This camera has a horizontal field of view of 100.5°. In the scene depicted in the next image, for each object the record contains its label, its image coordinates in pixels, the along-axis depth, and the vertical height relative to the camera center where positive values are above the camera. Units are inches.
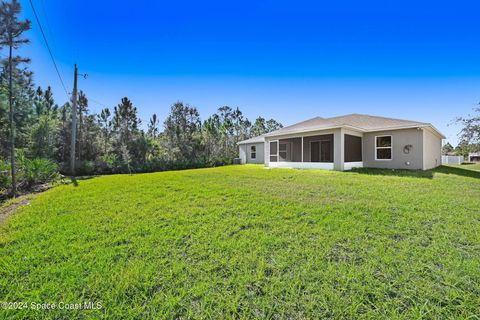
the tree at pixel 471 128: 584.1 +82.1
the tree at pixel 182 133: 841.2 +118.1
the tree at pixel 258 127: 1602.4 +257.1
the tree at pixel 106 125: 780.6 +213.4
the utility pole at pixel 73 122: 511.8 +100.0
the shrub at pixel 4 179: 296.3 -26.0
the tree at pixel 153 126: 1469.0 +253.9
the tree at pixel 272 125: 1881.2 +329.1
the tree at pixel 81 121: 692.7 +144.6
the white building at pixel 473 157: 1337.8 -7.2
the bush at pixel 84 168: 590.1 -21.0
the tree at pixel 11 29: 261.7 +179.7
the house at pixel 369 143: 438.9 +36.1
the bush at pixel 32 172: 343.9 -18.1
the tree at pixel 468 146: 610.9 +30.8
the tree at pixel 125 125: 768.9 +157.9
